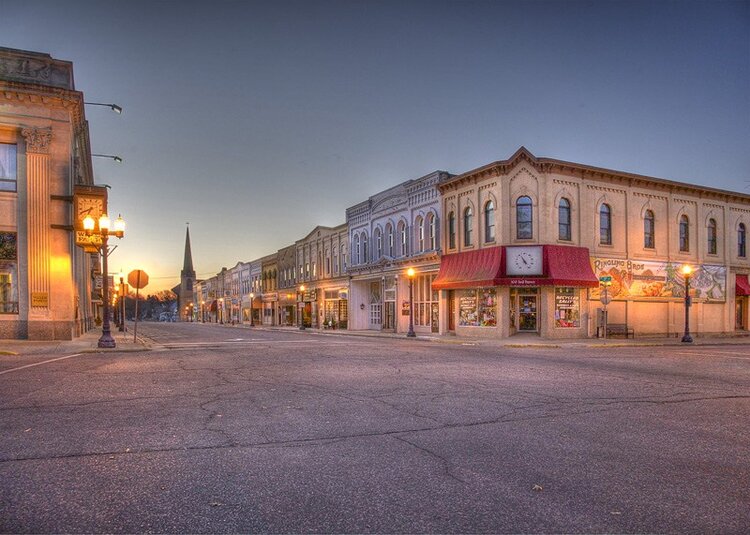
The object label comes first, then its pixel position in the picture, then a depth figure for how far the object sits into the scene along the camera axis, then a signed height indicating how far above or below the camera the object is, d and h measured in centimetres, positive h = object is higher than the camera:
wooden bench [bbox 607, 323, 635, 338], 2878 -275
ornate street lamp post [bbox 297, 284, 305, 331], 4622 -195
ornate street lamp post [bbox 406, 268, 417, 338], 3053 -188
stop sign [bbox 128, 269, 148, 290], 2144 +33
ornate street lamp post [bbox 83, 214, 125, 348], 1856 +78
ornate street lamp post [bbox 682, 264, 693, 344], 2679 -116
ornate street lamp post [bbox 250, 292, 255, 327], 7107 -289
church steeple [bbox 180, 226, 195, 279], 13288 +529
